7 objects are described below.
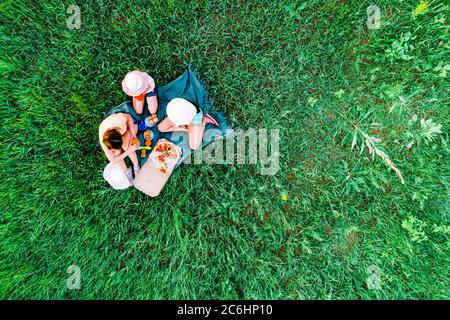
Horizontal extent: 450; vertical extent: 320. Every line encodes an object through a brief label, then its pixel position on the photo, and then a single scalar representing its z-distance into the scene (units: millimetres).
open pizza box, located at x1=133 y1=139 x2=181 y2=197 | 3293
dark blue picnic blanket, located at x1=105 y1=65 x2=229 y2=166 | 3352
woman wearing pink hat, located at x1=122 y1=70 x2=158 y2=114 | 2971
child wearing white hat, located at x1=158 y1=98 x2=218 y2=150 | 2881
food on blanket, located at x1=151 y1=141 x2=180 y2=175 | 3291
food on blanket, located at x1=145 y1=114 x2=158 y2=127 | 3334
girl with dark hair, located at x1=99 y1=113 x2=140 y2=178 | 2900
